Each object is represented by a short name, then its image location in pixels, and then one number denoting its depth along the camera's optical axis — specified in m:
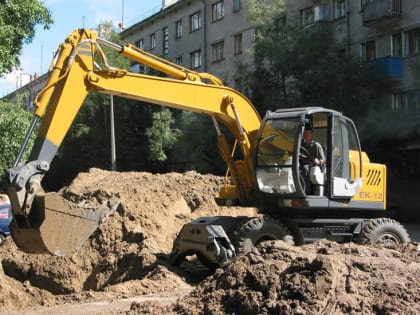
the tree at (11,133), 15.46
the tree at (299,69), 27.97
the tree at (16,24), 14.95
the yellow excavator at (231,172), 8.76
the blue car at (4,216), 19.41
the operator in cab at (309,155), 10.67
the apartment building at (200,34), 40.81
